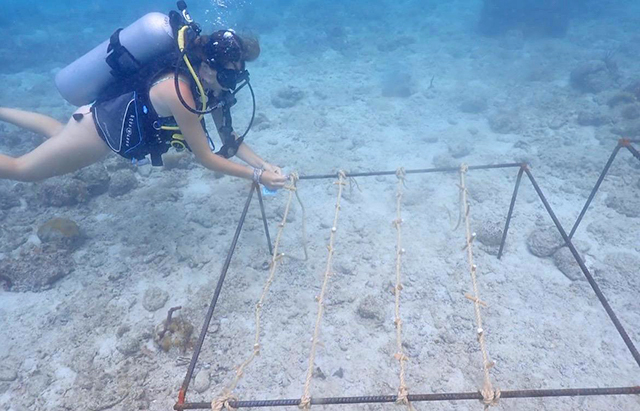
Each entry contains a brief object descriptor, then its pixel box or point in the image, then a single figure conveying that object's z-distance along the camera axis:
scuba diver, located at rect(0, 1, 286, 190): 3.36
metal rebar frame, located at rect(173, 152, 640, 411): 2.12
